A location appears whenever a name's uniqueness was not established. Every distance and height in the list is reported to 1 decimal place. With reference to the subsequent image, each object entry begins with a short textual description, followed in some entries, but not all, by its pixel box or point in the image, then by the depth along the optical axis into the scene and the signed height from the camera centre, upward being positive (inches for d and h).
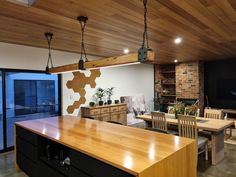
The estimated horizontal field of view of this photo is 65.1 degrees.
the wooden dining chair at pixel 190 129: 138.2 -32.5
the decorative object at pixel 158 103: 335.3 -28.0
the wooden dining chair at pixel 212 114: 182.7 -26.6
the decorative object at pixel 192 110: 165.8 -20.5
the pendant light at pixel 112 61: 75.7 +13.7
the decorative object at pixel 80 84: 218.4 +5.2
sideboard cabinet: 220.8 -30.7
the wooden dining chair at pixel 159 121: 161.6 -29.8
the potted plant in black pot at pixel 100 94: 243.9 -7.8
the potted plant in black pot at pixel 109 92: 257.0 -5.7
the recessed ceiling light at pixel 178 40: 151.7 +40.7
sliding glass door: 172.6 -10.4
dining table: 139.6 -34.7
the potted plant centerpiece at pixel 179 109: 169.9 -19.9
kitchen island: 63.1 -24.7
